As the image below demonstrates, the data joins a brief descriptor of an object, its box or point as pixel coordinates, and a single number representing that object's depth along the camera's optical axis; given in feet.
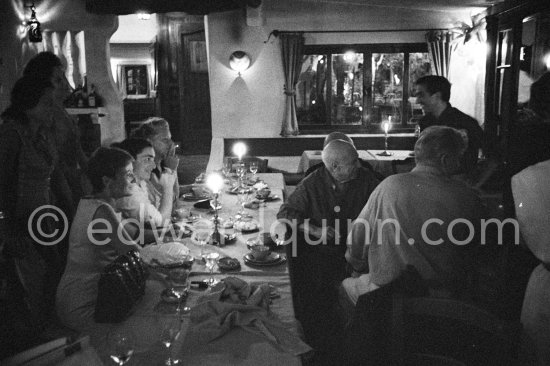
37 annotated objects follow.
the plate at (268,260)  8.19
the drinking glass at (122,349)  5.01
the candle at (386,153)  22.82
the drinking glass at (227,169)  17.67
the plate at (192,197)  14.12
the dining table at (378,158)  21.61
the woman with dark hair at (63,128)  11.97
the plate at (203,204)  12.98
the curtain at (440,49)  26.40
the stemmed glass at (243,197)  12.94
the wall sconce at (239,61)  27.25
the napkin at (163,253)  7.93
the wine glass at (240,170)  14.96
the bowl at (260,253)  8.25
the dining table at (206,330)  5.37
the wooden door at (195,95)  37.00
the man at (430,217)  7.83
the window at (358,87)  27.89
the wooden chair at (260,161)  21.40
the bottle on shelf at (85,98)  26.86
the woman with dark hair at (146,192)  10.44
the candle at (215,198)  9.49
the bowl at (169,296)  6.63
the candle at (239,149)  17.25
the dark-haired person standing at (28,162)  10.66
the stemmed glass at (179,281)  6.70
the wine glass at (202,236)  8.34
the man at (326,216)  10.64
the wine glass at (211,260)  7.85
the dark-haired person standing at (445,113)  15.67
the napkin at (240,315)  5.71
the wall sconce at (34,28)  22.30
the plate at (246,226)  10.43
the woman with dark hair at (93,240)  6.64
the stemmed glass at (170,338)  5.21
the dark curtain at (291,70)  26.84
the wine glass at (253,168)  15.51
